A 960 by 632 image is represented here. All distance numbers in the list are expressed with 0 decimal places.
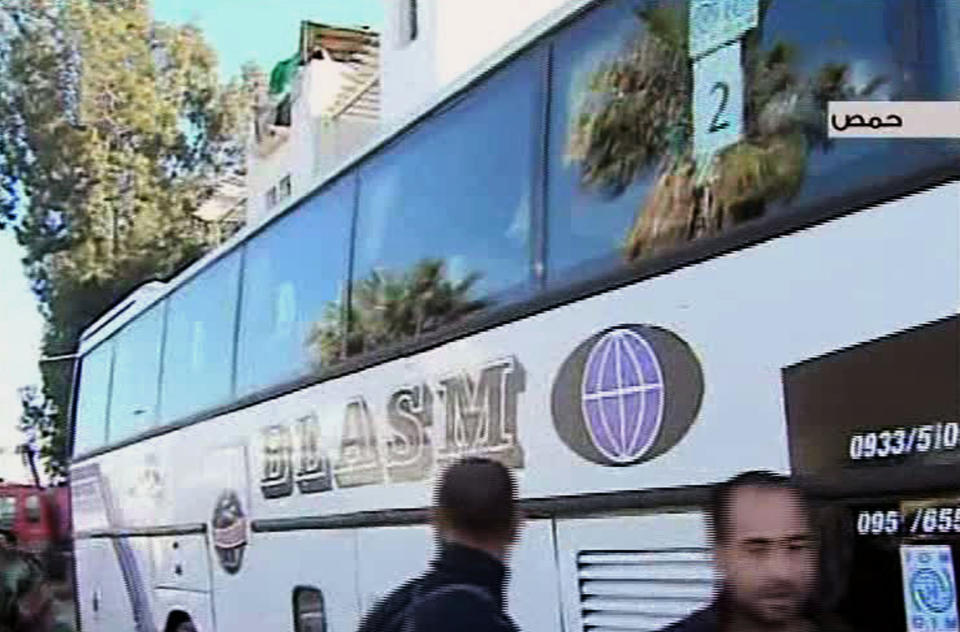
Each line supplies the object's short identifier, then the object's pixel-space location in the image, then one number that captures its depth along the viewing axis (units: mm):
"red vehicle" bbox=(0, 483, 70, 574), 16734
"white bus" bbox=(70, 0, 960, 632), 3875
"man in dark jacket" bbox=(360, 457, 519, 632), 3410
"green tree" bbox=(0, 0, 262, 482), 31688
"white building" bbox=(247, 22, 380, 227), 28328
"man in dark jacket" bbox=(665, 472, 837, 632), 3049
